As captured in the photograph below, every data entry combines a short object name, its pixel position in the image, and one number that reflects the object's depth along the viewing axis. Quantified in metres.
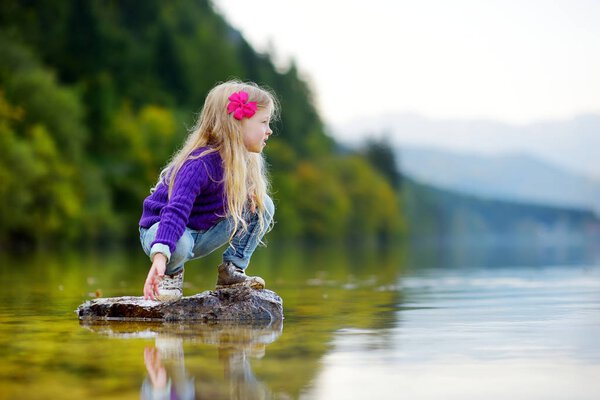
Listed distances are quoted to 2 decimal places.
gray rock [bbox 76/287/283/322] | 5.95
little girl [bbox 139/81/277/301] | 6.06
